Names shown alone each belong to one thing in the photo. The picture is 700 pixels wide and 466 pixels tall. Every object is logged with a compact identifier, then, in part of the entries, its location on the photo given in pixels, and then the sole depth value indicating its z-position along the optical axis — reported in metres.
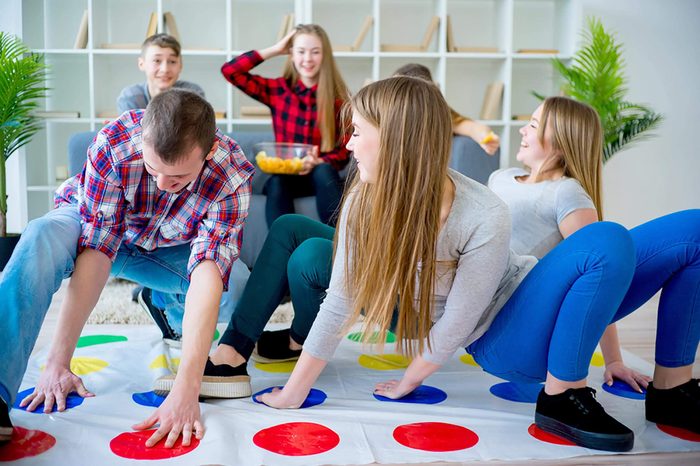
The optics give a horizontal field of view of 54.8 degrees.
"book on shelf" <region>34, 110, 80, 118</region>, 3.97
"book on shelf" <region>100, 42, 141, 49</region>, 4.03
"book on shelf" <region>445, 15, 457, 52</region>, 4.13
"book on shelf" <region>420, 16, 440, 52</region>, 4.12
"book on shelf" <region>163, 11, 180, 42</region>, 4.10
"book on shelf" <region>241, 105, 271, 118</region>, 4.10
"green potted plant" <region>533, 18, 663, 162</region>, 3.71
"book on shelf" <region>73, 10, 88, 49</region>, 3.99
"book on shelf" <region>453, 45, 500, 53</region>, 4.16
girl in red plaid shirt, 2.70
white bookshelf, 4.11
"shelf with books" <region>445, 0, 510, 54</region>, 4.39
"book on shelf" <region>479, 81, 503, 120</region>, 4.15
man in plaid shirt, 1.18
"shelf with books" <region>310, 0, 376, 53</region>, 4.35
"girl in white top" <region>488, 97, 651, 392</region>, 1.50
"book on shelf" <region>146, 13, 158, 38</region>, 4.04
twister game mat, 1.13
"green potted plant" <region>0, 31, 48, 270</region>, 3.11
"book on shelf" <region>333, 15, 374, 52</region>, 4.09
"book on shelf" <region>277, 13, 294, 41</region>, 4.14
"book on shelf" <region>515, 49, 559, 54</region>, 4.16
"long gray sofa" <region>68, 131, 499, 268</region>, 2.76
